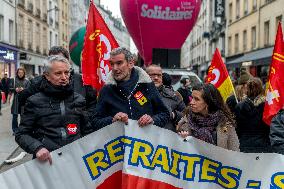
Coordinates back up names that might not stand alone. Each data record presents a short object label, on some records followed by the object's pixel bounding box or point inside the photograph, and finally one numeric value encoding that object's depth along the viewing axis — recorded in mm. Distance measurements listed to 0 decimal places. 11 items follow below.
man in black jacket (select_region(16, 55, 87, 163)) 3675
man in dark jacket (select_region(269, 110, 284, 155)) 4113
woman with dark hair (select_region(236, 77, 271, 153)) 5258
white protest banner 3500
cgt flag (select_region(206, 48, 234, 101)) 7354
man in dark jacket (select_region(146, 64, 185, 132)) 5430
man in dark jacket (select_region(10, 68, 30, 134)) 10648
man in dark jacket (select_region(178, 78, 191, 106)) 8852
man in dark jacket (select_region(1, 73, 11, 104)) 21625
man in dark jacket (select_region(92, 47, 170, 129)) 4008
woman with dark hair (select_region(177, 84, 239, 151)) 3812
